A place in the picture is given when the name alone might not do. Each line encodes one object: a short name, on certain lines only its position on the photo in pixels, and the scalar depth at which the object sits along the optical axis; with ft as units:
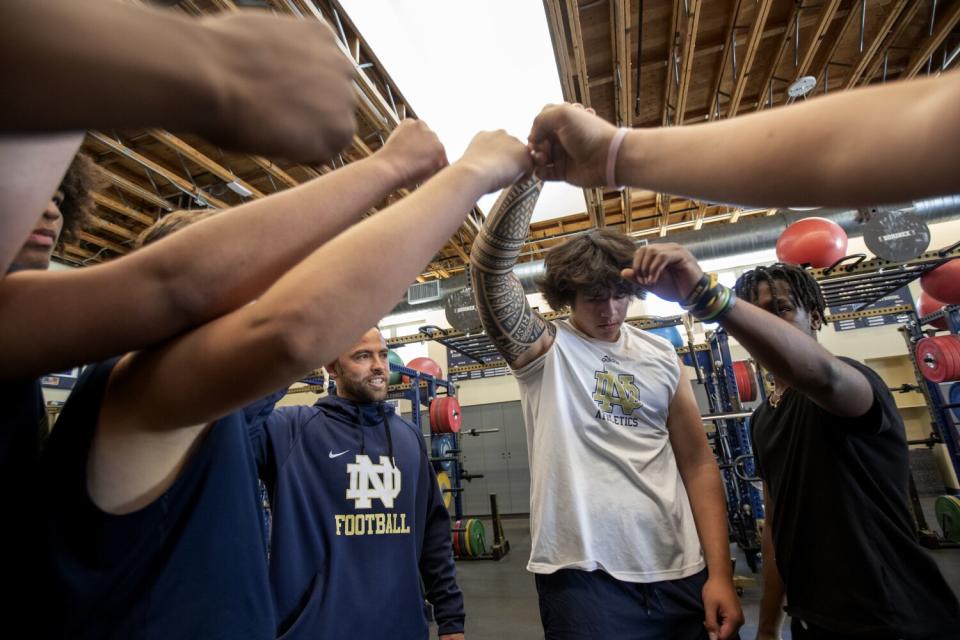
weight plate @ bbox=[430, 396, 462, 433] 19.07
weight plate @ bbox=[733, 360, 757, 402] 17.90
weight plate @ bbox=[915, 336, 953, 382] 14.53
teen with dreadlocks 3.52
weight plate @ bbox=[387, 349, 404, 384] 18.54
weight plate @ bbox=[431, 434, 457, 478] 19.70
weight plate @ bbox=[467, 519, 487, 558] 19.08
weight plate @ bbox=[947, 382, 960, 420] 17.11
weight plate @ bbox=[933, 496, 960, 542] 14.90
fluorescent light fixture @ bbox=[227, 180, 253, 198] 18.21
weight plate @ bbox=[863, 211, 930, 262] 13.03
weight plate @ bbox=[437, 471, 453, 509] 19.06
